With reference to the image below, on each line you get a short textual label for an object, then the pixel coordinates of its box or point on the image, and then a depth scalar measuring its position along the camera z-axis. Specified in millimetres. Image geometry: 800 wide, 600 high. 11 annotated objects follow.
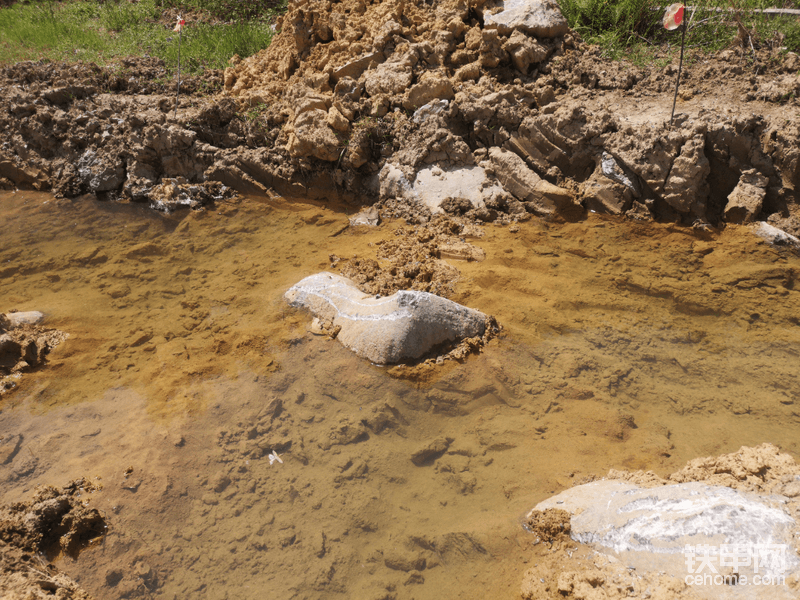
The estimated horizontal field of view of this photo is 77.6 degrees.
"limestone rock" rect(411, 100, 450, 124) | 5551
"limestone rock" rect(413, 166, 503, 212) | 5277
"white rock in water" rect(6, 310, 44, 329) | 4204
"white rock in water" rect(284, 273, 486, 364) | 3764
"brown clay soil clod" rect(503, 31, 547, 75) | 5609
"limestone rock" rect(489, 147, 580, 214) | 5129
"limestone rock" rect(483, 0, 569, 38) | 5711
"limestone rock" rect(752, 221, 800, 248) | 4559
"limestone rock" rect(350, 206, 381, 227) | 5410
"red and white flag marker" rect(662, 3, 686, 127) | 4242
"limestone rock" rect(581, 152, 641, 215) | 5070
